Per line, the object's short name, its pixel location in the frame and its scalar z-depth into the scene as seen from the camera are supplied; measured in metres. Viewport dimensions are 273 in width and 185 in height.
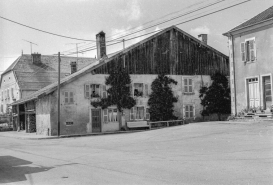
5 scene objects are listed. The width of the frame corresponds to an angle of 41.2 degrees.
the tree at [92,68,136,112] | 32.50
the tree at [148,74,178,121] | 33.53
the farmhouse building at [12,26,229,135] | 30.94
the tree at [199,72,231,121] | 34.69
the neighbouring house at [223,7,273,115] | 23.17
